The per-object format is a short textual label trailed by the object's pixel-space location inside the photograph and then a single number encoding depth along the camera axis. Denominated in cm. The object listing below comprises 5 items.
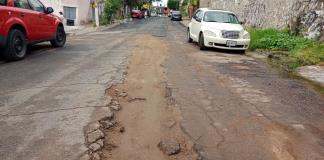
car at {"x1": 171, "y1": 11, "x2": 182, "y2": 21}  6196
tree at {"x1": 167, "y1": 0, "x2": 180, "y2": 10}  11517
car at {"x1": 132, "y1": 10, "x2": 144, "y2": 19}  6931
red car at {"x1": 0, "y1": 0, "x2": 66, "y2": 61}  1073
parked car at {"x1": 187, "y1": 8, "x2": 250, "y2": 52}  1498
